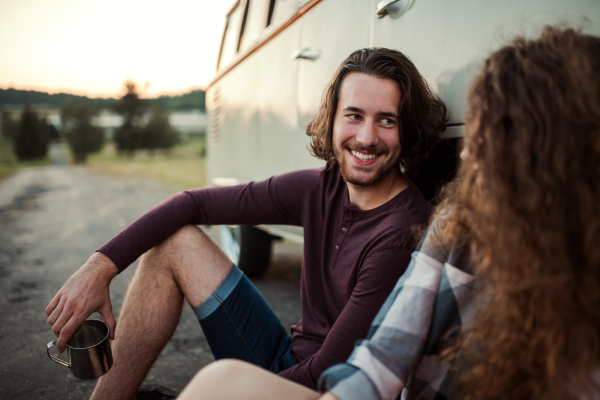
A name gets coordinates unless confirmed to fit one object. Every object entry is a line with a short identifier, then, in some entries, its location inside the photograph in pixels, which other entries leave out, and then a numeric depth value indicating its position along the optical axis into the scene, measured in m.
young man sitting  1.43
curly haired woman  0.74
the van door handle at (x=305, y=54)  2.11
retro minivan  1.14
